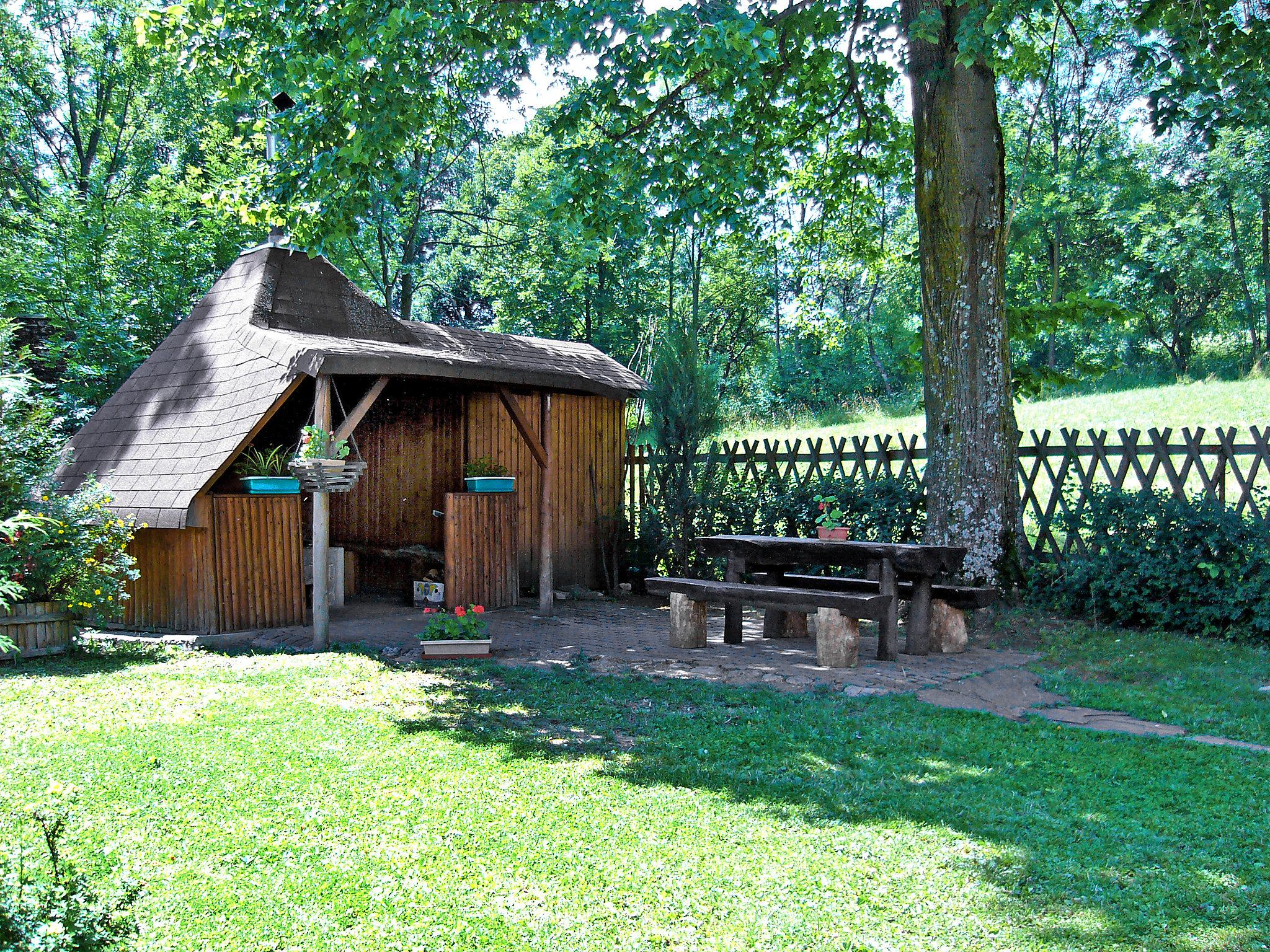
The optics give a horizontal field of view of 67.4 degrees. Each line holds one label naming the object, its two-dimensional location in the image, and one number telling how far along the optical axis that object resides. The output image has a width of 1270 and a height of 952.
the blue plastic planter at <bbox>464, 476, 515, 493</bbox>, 10.87
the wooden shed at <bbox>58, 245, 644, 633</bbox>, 9.02
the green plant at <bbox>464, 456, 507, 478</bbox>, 10.98
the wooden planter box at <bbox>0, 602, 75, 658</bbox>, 7.81
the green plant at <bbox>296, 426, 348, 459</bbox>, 8.65
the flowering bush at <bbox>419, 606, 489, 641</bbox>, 7.95
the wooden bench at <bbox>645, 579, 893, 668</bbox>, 7.33
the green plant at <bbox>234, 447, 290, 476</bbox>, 9.30
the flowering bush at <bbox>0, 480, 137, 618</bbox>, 7.78
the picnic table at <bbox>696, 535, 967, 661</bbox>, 7.50
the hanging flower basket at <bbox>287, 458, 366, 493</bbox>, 8.66
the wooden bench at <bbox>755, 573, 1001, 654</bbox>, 7.93
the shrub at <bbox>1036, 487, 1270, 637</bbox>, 7.85
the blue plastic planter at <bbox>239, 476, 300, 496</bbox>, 9.20
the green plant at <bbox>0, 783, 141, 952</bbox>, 2.04
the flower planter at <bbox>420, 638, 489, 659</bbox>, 7.91
